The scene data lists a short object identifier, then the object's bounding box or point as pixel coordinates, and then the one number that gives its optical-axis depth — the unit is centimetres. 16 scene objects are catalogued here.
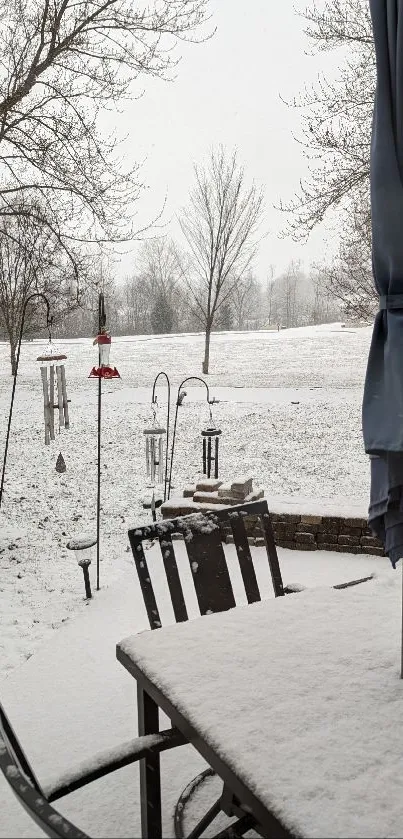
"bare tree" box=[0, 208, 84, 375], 776
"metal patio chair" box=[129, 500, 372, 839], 204
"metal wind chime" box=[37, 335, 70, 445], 489
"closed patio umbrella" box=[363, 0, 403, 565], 141
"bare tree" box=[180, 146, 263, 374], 1667
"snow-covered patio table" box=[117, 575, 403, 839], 101
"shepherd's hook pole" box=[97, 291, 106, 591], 415
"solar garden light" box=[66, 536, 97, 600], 404
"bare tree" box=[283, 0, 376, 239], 743
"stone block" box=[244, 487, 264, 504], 475
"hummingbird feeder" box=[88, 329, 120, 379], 424
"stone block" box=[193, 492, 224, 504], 482
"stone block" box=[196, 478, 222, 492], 494
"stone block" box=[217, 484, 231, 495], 478
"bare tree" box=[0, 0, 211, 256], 655
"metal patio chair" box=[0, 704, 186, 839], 72
